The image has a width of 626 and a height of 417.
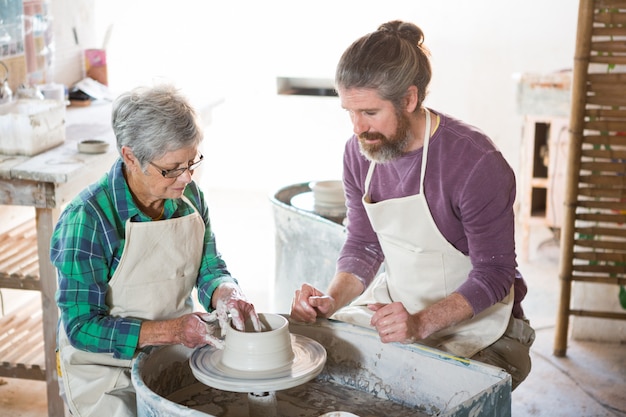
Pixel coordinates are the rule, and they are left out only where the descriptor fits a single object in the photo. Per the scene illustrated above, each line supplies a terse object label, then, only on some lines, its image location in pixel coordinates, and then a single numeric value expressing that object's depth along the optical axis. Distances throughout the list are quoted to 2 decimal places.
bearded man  2.47
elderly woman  2.29
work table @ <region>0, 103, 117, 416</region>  3.28
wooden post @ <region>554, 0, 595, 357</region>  3.92
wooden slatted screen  3.93
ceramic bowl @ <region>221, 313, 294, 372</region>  2.16
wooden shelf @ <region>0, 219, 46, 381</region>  3.56
